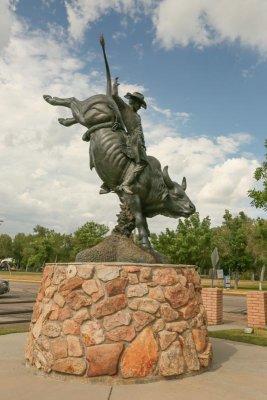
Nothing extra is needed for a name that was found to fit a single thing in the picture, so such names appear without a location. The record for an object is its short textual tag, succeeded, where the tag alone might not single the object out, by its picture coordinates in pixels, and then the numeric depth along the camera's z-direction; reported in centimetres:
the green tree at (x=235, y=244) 3341
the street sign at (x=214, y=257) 1609
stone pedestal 478
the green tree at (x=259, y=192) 1655
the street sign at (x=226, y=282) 3306
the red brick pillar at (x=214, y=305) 1202
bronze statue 664
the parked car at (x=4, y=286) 1827
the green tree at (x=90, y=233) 3828
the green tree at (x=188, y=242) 3241
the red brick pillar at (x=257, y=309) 1153
